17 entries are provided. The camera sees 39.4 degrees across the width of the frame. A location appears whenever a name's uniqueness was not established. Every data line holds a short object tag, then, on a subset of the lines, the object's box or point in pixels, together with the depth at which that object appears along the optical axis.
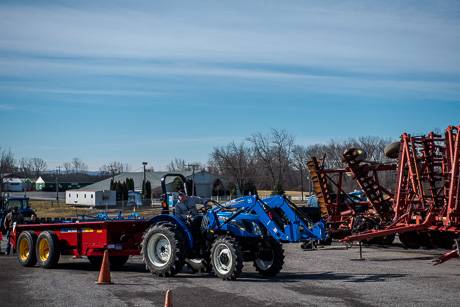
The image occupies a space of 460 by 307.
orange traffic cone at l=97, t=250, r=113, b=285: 13.58
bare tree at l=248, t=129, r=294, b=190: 82.00
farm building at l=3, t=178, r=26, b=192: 127.56
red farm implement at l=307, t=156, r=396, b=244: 21.75
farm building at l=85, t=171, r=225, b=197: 91.12
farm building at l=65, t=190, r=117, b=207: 75.94
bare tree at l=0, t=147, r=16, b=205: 75.19
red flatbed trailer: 15.95
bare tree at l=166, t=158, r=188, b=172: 138.57
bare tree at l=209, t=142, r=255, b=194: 85.38
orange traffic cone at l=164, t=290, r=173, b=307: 8.13
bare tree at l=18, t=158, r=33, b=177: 155.59
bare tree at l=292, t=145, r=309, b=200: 80.18
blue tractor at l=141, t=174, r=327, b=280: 14.04
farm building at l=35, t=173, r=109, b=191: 135.38
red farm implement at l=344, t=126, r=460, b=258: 16.95
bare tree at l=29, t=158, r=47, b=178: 185.50
